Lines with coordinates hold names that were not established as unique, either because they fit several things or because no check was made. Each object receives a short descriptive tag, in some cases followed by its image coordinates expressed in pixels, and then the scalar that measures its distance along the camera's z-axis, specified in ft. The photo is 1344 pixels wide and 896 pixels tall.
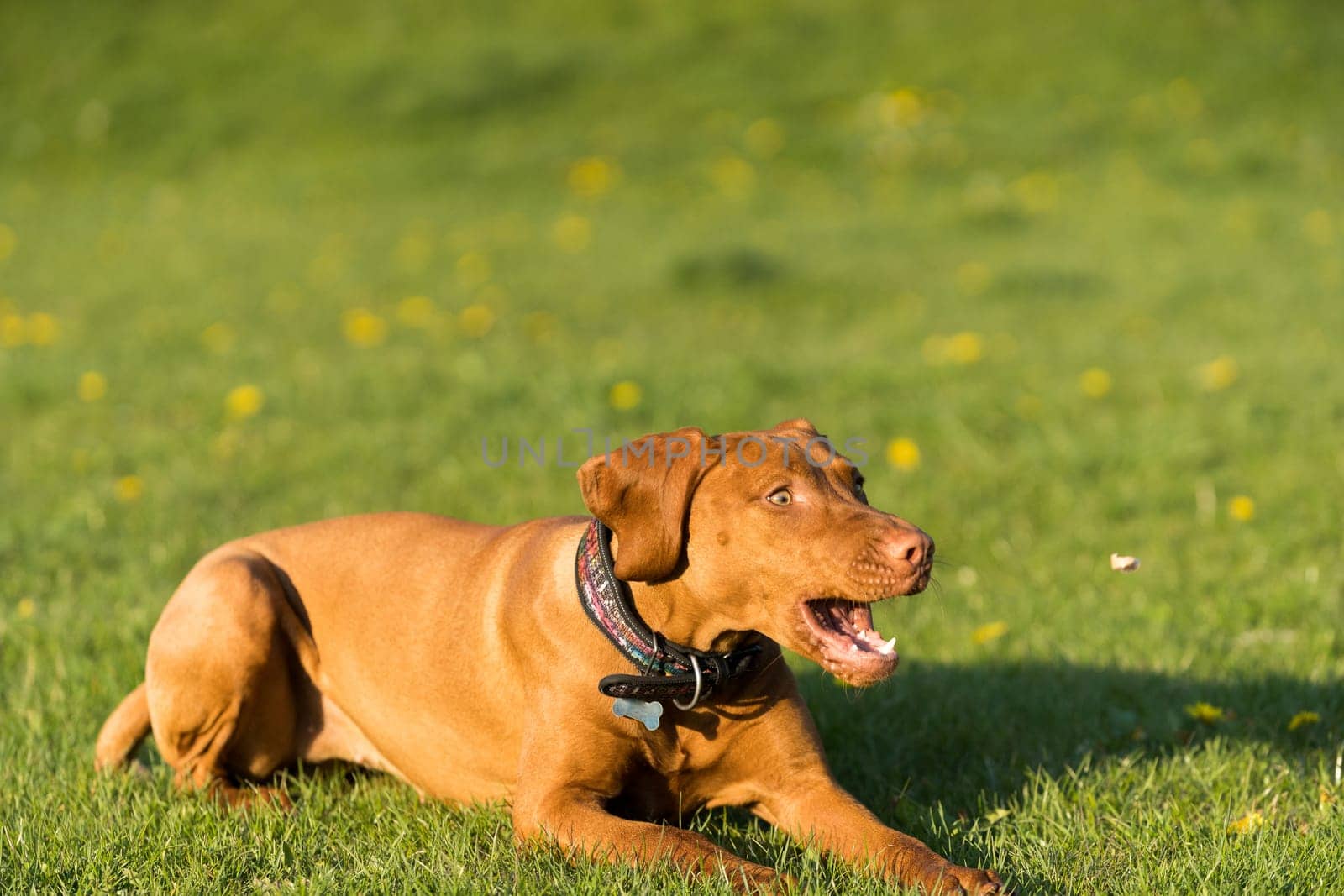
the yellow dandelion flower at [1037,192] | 46.57
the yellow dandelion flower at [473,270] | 38.06
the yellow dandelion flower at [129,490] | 22.35
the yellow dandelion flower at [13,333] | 31.94
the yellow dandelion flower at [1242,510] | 20.65
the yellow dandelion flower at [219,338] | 31.19
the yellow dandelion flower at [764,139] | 53.57
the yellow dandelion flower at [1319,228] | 41.06
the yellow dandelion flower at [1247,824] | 11.74
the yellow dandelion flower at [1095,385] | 26.68
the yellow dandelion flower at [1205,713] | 14.23
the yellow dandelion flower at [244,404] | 26.02
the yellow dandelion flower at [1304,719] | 14.11
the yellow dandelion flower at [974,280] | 37.99
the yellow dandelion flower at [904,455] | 22.80
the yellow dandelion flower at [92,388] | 27.50
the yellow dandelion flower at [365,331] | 31.19
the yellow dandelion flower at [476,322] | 32.81
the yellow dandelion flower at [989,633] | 16.93
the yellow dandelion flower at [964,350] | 28.63
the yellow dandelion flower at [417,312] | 33.55
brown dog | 10.92
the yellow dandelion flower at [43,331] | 32.32
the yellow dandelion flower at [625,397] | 25.39
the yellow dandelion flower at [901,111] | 52.85
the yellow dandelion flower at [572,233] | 42.70
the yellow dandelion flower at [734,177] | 49.55
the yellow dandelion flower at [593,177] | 49.85
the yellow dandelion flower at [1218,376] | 26.61
